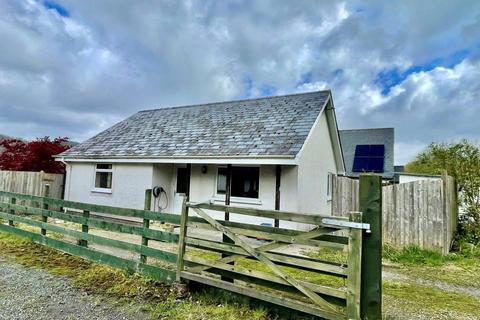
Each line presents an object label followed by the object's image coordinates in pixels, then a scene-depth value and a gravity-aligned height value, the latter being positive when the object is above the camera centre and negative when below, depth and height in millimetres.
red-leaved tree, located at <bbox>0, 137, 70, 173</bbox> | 14742 +862
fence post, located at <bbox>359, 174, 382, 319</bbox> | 2971 -748
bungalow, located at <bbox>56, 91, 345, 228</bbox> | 9531 +788
